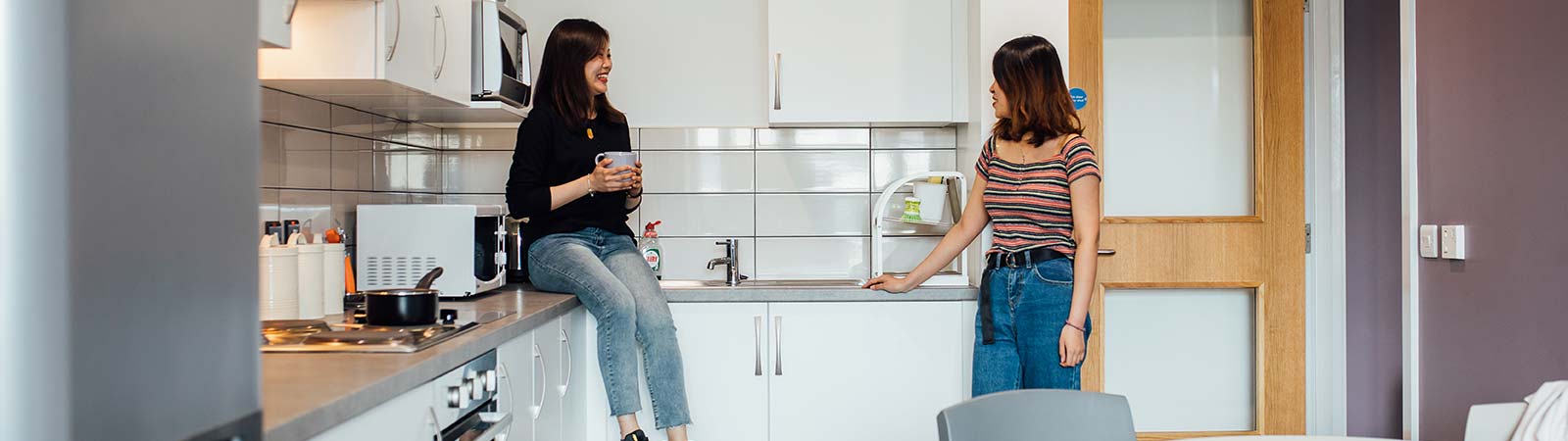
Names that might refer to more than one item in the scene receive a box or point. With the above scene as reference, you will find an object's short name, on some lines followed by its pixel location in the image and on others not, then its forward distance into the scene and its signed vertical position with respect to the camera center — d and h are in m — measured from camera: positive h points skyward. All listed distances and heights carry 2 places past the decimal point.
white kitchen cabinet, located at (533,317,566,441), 2.44 -0.36
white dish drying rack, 3.14 +0.01
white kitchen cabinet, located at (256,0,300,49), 1.69 +0.31
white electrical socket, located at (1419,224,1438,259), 2.57 -0.05
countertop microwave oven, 2.64 -0.05
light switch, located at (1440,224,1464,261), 2.47 -0.05
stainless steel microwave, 2.77 +0.43
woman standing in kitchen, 2.45 -0.03
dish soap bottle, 3.37 -0.07
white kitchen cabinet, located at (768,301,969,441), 3.04 -0.40
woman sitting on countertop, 2.64 +0.01
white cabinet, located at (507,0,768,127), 3.45 +0.51
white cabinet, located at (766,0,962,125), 3.24 +0.48
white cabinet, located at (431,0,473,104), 2.54 +0.41
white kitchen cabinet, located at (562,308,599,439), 2.73 -0.38
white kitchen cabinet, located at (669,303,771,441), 3.06 -0.35
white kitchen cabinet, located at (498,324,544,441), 2.12 -0.31
